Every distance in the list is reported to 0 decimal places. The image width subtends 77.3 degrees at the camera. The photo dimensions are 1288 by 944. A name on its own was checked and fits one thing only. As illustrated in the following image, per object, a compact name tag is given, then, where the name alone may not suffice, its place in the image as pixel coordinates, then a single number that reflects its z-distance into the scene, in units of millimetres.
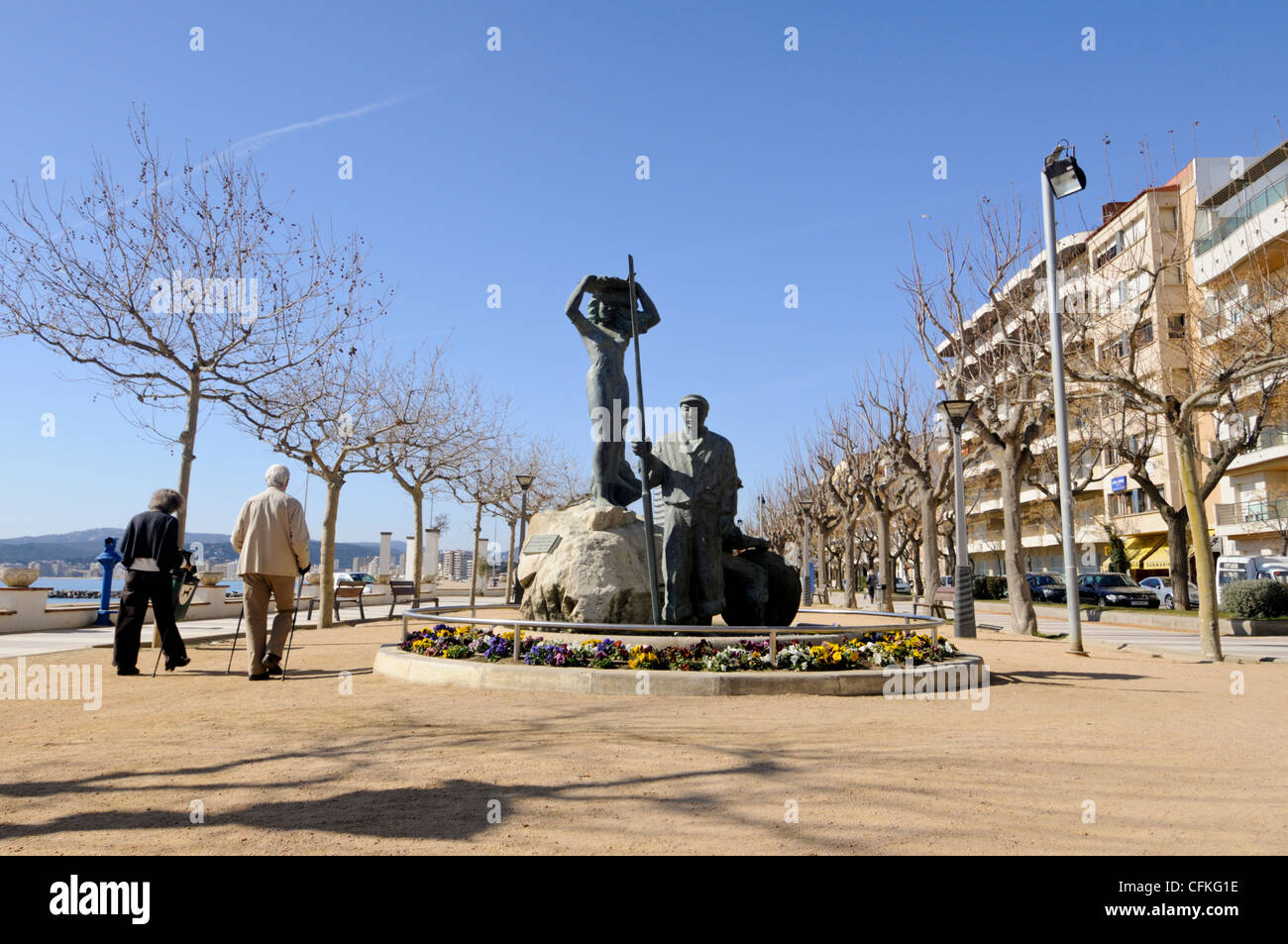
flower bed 7680
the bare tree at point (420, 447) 20859
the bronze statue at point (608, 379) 10711
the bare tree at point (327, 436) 16234
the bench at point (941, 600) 18628
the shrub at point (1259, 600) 18453
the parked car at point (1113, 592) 29781
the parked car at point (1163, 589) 29641
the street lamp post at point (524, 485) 24188
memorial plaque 10164
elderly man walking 7703
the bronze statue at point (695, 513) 8641
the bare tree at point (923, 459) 22266
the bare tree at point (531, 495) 33812
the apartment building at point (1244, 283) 28000
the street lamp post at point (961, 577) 15570
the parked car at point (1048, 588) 36375
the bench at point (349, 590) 18469
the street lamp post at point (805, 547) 29641
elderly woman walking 8156
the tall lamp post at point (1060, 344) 13273
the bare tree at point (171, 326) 11547
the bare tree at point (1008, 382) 17469
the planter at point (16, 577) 14977
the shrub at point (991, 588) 41438
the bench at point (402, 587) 19625
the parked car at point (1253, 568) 23938
